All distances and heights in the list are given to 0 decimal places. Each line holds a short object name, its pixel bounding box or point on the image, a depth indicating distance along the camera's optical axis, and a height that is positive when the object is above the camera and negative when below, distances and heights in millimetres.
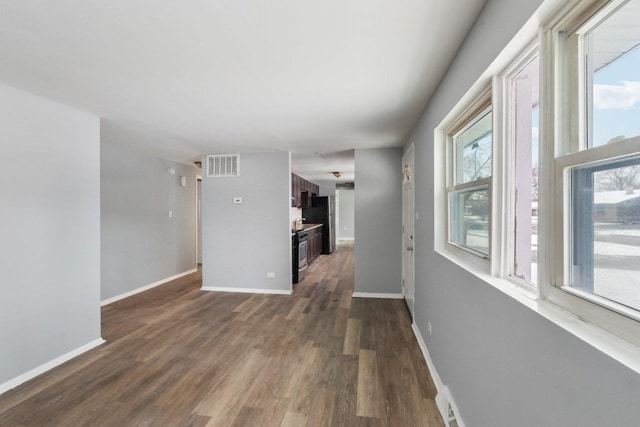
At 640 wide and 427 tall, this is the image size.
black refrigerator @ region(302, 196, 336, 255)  8102 -107
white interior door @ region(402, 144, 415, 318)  3418 -205
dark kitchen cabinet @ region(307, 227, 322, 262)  6557 -791
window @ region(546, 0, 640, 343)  702 +150
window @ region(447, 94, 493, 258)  1582 +223
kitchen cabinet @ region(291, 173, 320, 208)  5949 +577
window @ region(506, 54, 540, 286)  1219 +208
